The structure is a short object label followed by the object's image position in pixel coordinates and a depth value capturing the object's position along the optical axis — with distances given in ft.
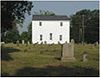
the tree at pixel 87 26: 328.29
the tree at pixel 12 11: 84.40
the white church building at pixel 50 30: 253.65
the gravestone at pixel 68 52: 67.29
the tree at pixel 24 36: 327.06
